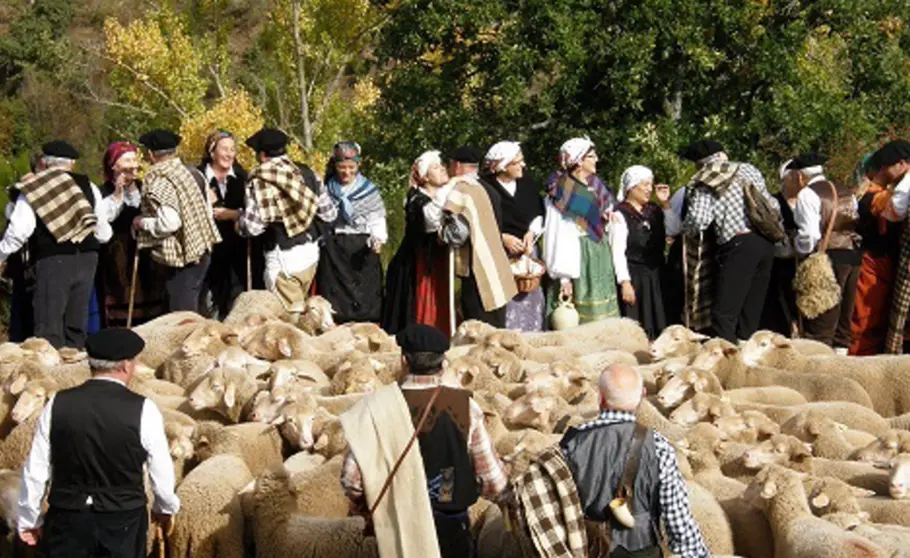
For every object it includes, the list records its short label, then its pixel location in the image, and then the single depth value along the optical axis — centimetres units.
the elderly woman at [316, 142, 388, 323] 1500
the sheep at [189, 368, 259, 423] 1141
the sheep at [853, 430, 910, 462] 1070
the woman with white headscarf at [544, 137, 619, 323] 1452
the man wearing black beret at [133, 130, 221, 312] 1422
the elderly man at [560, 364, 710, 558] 762
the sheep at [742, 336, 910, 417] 1284
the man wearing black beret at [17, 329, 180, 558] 816
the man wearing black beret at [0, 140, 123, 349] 1377
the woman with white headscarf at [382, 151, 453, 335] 1426
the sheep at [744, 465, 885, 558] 866
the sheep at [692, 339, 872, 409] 1262
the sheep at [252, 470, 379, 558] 926
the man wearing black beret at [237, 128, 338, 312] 1437
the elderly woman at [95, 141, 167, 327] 1475
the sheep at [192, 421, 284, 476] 1060
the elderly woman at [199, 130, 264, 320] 1475
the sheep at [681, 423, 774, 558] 953
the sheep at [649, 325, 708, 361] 1348
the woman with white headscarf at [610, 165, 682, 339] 1484
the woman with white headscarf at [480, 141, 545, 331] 1451
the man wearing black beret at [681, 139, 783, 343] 1459
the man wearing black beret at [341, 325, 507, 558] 802
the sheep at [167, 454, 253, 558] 980
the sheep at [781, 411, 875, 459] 1105
